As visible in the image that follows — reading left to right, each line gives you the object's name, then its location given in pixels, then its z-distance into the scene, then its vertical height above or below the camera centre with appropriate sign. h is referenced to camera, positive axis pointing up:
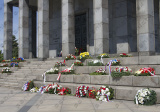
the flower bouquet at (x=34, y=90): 14.82 -2.50
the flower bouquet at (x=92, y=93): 11.48 -2.17
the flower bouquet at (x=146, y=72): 10.84 -0.83
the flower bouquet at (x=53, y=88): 13.48 -2.20
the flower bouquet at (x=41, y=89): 14.51 -2.38
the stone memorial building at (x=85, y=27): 16.34 +3.80
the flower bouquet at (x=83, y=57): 16.84 +0.08
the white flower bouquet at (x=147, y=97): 9.34 -1.97
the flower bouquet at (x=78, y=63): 15.84 -0.43
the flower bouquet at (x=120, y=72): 11.65 -0.89
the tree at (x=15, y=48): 59.56 +3.48
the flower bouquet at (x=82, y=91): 11.95 -2.10
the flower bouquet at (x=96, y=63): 14.84 -0.41
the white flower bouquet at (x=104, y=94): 10.77 -2.06
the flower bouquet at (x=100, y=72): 13.04 -0.98
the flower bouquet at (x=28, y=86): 15.50 -2.29
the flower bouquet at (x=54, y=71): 15.73 -1.08
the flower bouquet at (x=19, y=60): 24.90 -0.24
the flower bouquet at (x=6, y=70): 21.72 -1.36
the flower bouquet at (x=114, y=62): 13.89 -0.31
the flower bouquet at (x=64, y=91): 13.01 -2.30
